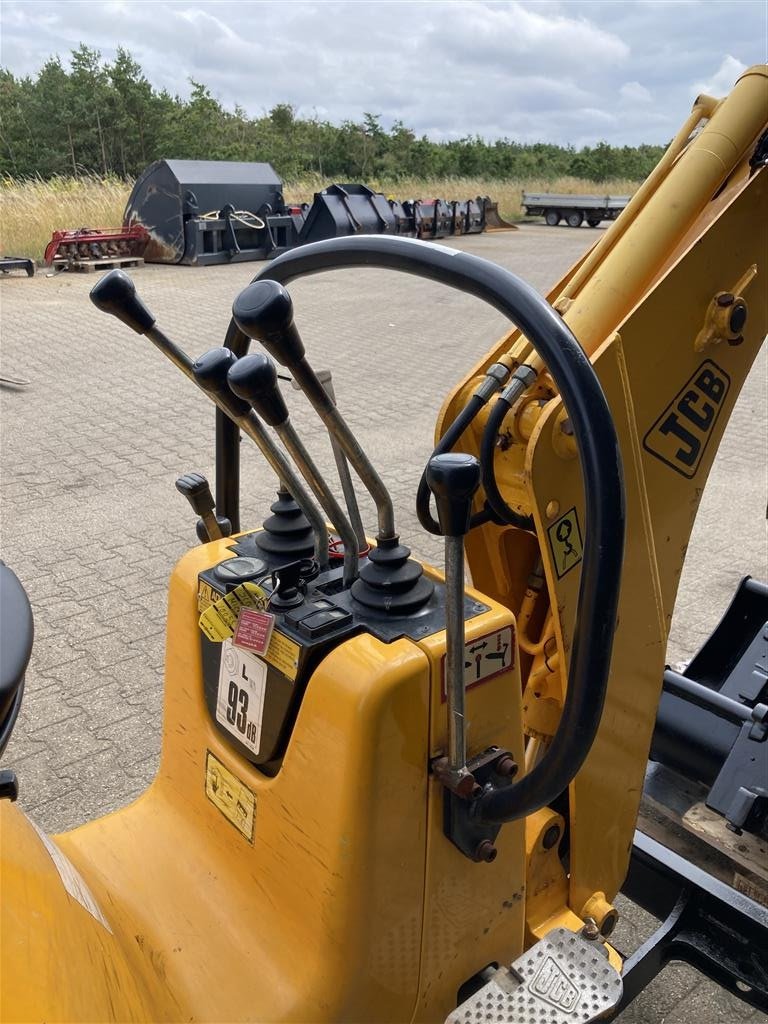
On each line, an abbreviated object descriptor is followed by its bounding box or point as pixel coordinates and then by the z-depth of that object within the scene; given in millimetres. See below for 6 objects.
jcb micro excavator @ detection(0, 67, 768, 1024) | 1008
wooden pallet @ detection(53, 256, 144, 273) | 11680
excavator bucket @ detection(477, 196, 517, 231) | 18953
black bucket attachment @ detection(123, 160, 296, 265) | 12445
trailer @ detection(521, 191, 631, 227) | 21391
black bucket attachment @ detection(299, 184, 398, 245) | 13836
